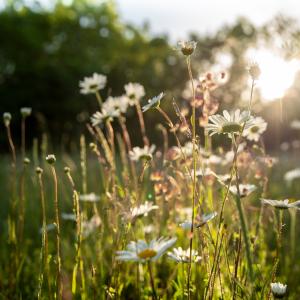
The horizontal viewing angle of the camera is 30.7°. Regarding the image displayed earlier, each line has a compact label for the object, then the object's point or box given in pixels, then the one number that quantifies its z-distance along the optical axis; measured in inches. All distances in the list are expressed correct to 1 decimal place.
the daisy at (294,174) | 54.7
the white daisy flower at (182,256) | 23.6
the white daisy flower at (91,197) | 38.7
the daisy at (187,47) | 22.7
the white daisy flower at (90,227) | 37.7
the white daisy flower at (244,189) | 25.8
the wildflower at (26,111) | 34.8
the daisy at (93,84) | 38.4
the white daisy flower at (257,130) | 26.6
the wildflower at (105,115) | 33.6
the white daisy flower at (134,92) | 37.2
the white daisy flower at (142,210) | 26.0
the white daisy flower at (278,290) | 20.4
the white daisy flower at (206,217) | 22.0
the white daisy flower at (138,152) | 32.2
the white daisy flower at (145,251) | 19.4
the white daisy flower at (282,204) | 21.4
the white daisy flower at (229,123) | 22.1
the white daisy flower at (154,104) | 24.1
